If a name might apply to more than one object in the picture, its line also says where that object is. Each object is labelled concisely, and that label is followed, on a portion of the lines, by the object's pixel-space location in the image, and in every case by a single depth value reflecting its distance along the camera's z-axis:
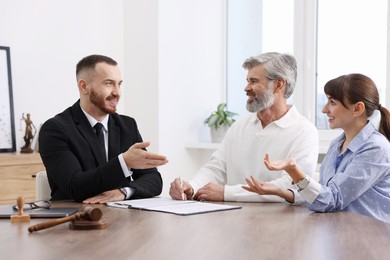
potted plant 5.55
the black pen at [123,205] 2.44
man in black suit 2.62
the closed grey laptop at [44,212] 2.17
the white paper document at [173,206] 2.32
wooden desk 1.58
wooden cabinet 4.36
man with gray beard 3.03
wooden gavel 1.87
